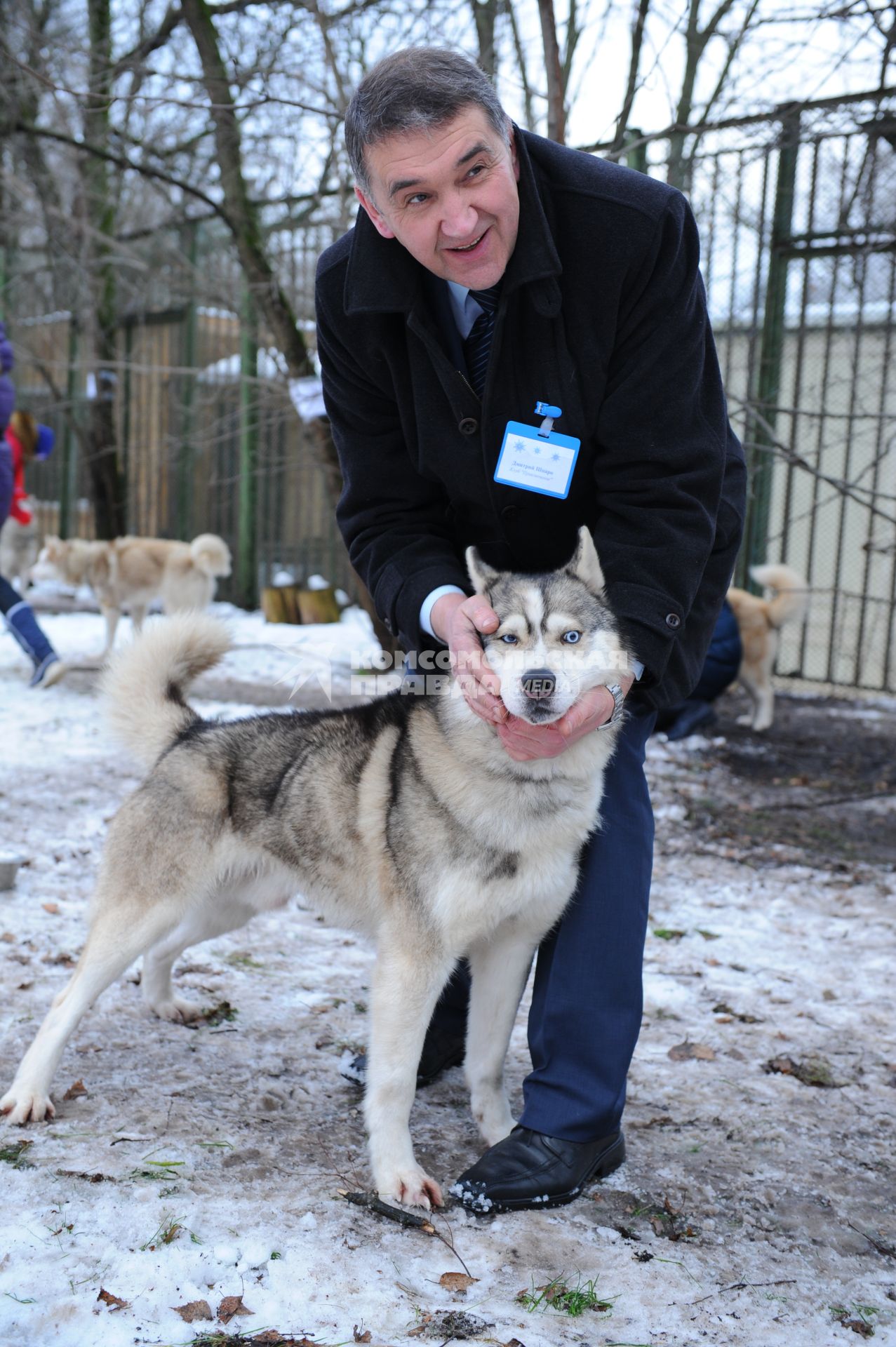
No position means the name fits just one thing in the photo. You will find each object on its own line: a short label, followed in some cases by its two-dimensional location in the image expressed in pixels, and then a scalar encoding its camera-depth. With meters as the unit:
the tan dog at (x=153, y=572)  8.45
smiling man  2.06
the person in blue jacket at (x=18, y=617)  6.58
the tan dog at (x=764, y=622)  6.92
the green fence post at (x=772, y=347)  7.45
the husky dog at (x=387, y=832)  2.20
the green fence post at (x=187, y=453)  10.66
